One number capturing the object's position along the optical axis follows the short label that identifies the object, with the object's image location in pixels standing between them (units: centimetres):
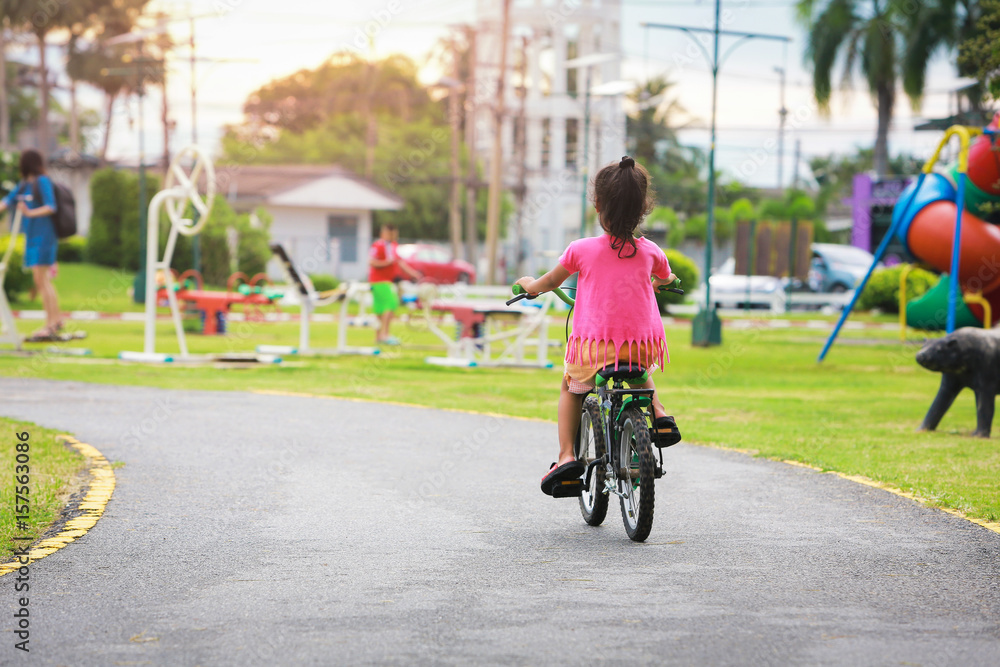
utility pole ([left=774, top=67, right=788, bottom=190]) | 3916
